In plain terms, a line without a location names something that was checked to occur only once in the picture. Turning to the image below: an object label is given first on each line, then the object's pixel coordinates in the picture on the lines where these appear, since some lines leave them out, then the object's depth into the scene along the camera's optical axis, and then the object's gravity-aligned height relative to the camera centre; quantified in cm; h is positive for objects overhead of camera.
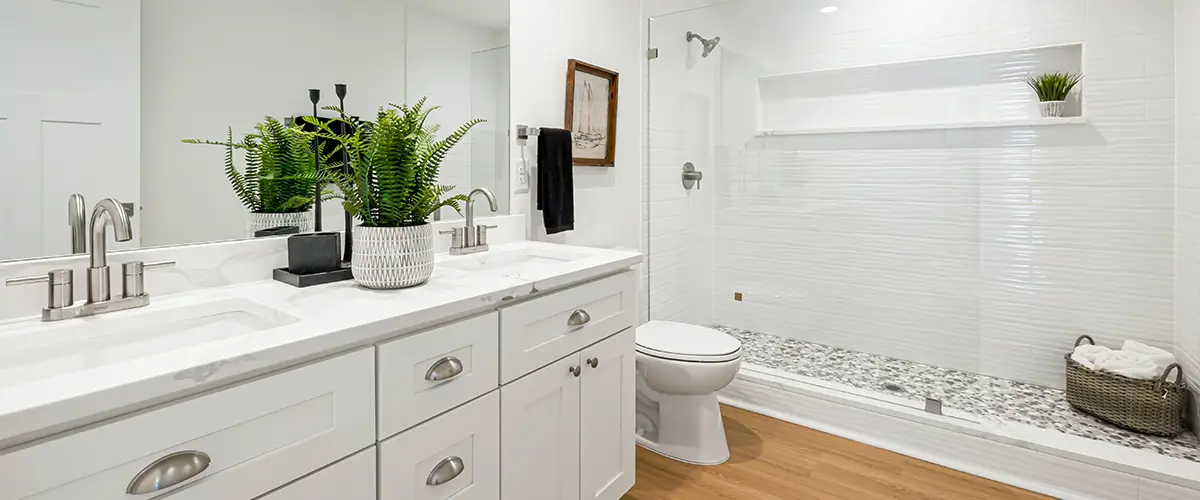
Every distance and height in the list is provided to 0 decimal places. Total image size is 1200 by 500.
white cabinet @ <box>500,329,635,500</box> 137 -48
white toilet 212 -53
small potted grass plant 249 +67
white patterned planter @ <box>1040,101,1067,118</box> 250 +60
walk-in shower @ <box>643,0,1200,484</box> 244 +23
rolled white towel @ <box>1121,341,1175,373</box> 221 -42
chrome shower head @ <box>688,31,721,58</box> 313 +111
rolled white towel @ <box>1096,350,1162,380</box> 212 -45
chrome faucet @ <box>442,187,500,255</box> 186 +3
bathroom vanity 71 -23
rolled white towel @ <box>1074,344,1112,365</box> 234 -43
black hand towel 219 +26
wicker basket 204 -57
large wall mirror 106 +34
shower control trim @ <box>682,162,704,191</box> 322 +39
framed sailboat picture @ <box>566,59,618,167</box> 241 +58
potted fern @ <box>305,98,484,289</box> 129 +11
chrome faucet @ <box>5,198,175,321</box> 102 -7
